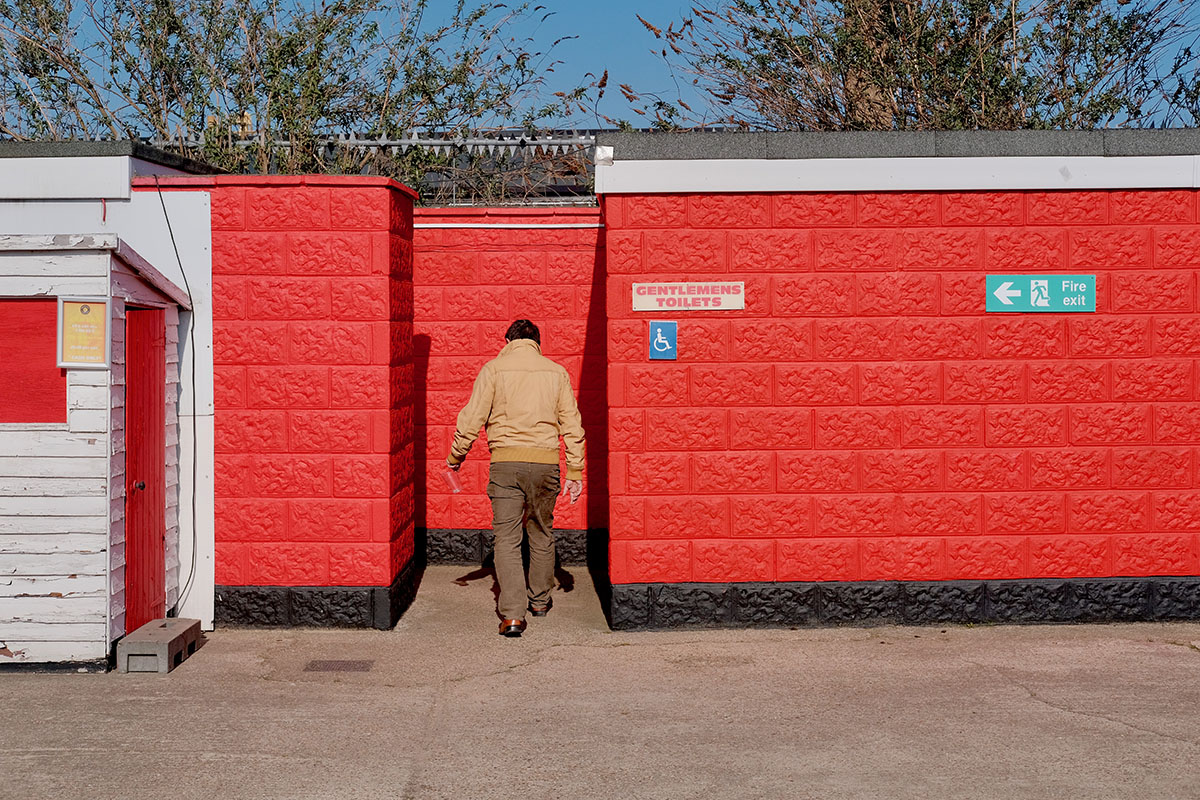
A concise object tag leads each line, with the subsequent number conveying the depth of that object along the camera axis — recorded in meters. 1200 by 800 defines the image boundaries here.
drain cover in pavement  7.34
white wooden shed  7.09
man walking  8.36
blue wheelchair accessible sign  8.11
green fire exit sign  8.18
